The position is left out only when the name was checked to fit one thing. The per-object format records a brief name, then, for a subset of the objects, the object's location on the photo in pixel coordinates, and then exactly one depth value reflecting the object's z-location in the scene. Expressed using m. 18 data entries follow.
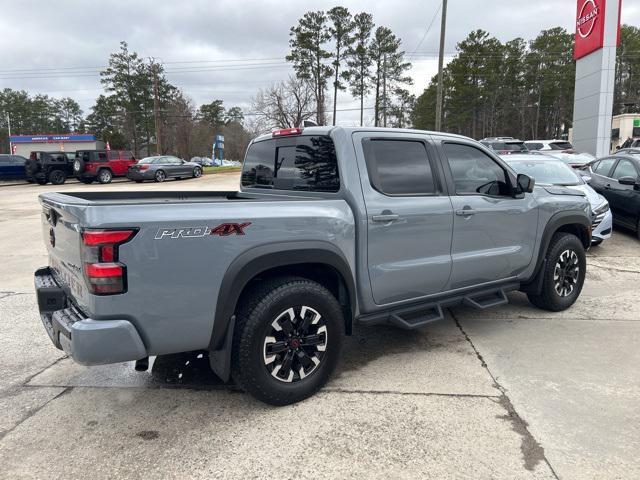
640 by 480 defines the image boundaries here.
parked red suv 24.88
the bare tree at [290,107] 52.19
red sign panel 21.25
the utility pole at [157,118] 42.20
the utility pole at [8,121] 83.44
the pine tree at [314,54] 51.59
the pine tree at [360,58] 53.44
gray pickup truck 2.64
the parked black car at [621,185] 8.95
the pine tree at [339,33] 52.22
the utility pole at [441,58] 23.13
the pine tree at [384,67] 54.38
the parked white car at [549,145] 22.85
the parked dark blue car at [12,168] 26.00
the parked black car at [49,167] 24.80
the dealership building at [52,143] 44.72
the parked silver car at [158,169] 25.97
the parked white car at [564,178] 8.26
